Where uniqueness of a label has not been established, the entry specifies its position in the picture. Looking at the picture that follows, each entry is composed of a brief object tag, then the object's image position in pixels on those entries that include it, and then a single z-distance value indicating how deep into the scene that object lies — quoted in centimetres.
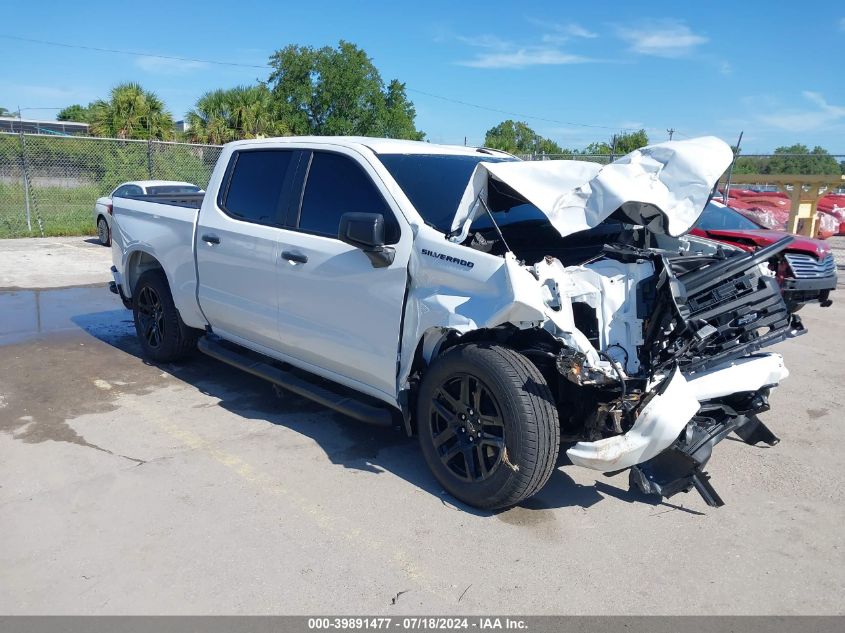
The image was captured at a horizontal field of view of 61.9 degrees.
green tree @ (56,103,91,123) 7286
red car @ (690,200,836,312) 768
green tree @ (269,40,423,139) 3684
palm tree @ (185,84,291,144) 2561
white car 1455
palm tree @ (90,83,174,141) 2366
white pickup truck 356
